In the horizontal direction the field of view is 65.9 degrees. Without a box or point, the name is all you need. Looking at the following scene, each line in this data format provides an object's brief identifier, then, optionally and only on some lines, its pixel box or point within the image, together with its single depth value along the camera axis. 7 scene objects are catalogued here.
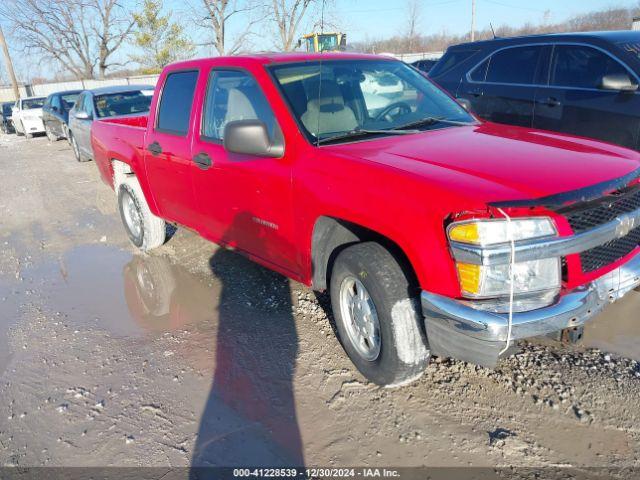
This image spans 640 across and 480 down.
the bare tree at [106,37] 37.50
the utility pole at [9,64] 26.98
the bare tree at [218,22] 21.04
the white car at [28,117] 17.91
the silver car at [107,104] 9.68
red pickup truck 2.19
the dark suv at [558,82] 4.79
